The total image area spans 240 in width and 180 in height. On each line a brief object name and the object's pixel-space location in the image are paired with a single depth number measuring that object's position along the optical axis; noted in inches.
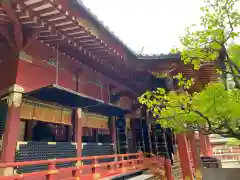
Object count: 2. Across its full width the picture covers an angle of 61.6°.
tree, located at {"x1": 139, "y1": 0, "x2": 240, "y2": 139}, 169.8
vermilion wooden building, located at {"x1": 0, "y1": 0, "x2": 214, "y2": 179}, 193.5
